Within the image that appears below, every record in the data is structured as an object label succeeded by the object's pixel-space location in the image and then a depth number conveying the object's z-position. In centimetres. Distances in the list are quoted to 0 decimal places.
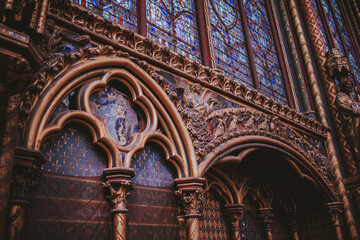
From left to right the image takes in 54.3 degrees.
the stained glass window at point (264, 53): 766
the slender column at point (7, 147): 225
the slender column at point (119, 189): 354
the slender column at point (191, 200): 412
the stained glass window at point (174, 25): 555
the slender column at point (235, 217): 567
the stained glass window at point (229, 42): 666
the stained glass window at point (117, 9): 471
